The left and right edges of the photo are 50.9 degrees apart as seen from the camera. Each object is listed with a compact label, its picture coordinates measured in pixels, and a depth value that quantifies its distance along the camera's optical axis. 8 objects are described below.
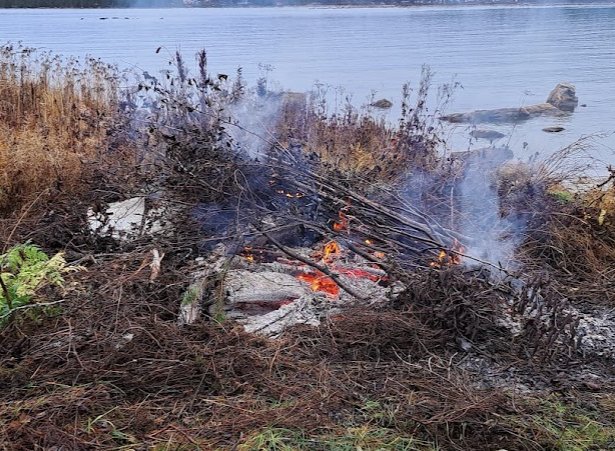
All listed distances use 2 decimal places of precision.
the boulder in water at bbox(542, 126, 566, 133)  13.90
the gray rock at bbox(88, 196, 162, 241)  5.51
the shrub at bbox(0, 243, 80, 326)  4.05
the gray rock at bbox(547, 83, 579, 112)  16.11
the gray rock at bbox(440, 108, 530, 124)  14.56
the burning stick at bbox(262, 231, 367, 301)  4.89
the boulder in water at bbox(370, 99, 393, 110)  14.49
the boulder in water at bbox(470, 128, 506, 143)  12.85
